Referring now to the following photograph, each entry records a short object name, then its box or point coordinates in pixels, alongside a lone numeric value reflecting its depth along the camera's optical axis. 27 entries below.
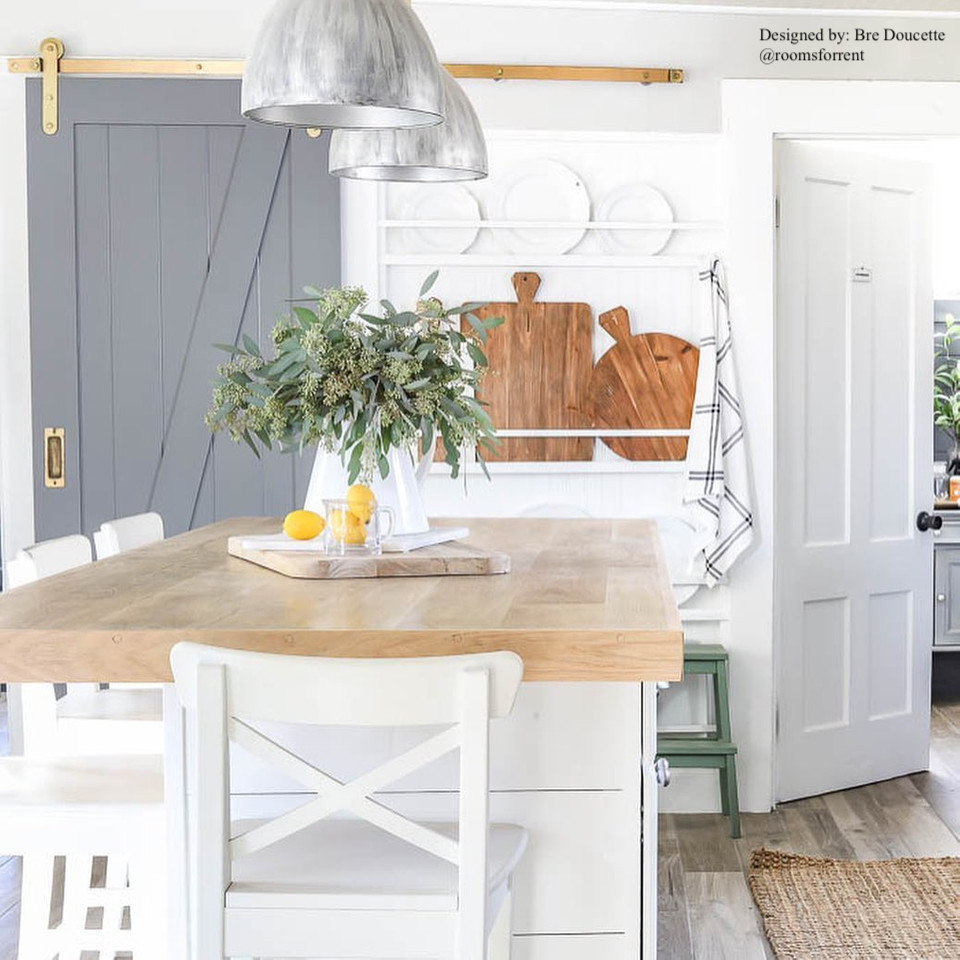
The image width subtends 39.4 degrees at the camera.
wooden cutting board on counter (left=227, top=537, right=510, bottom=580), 2.29
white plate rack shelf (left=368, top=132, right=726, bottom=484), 4.27
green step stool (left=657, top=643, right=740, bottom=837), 4.10
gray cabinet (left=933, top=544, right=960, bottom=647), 5.68
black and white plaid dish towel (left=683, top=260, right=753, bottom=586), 4.20
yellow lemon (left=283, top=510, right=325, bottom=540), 2.55
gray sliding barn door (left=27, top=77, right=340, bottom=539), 4.23
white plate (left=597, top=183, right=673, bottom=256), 4.28
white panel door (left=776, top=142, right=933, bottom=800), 4.43
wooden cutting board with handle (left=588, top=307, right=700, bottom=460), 4.29
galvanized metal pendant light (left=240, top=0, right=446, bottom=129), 1.93
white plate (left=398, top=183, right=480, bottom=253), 4.26
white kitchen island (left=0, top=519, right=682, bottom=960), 1.70
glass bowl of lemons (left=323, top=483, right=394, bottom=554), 2.42
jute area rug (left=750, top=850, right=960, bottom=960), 3.18
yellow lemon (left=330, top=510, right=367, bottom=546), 2.42
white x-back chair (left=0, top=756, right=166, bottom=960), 1.88
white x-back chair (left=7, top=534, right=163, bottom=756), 2.32
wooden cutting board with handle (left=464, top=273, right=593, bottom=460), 4.29
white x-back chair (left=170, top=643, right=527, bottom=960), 1.48
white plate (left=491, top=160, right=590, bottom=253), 4.27
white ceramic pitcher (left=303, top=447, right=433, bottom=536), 2.65
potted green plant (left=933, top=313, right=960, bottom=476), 6.17
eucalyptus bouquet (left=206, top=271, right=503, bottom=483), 2.48
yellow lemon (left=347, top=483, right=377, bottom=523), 2.45
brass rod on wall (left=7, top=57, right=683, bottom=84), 4.19
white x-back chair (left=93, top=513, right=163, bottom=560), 2.95
